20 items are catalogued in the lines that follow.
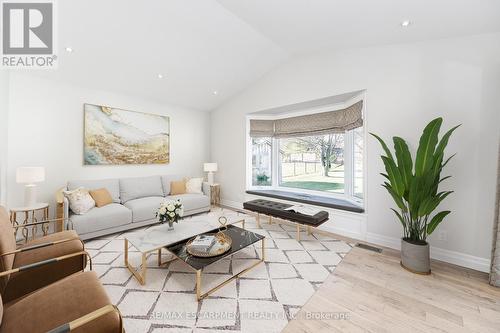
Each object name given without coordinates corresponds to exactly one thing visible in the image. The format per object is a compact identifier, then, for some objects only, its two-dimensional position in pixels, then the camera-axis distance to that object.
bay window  3.77
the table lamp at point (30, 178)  2.79
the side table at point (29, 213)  2.77
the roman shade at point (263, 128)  4.90
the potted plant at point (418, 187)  2.20
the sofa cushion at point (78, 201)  3.05
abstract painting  3.82
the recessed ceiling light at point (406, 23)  2.29
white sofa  2.96
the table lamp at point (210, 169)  5.16
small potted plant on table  2.46
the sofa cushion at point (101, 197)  3.40
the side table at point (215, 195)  5.23
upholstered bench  3.01
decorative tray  1.97
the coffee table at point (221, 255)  1.85
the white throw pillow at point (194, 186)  4.61
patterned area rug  1.62
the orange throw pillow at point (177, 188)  4.48
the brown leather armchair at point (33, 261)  1.43
